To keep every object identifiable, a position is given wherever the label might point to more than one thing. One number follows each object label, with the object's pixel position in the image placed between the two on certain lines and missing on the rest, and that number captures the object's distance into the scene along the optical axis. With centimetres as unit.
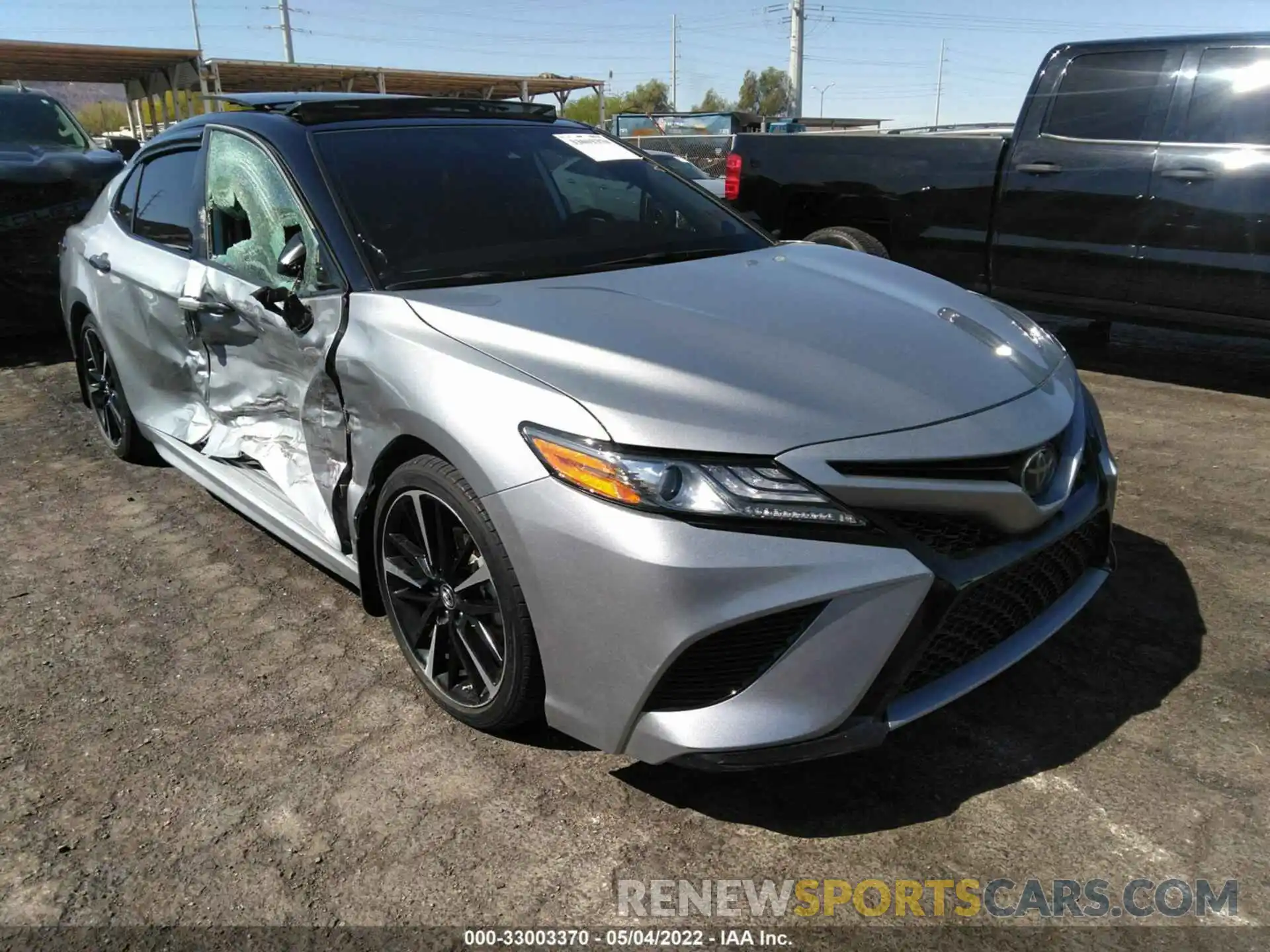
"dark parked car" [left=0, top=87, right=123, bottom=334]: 647
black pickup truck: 523
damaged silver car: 199
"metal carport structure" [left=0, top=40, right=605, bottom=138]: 2597
